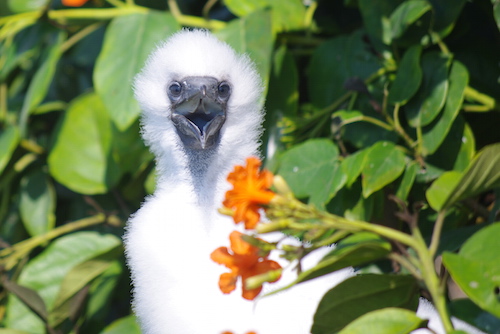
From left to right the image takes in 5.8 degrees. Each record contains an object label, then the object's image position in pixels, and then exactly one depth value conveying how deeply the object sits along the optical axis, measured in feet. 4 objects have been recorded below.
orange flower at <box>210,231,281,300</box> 11.55
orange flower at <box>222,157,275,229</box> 11.55
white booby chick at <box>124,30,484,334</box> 12.06
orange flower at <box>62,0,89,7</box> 12.66
